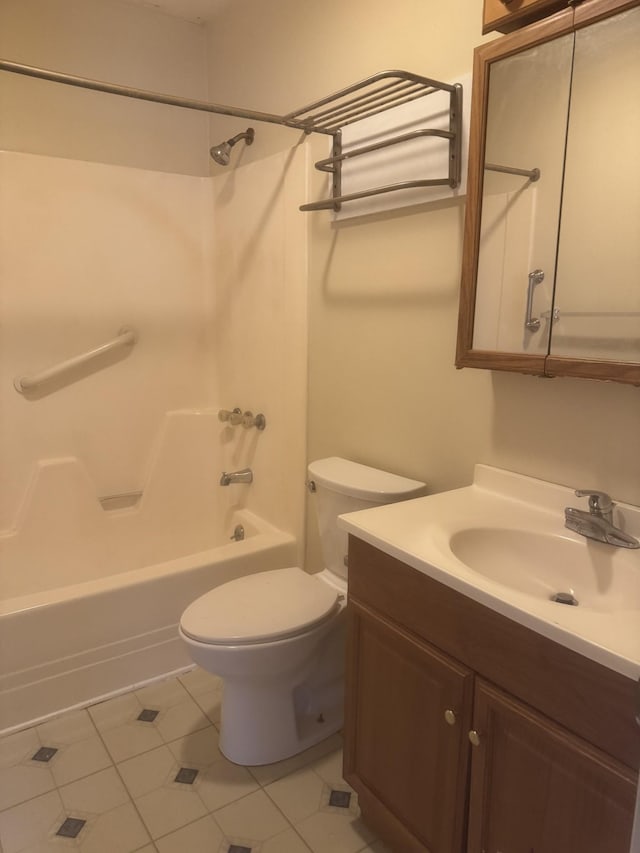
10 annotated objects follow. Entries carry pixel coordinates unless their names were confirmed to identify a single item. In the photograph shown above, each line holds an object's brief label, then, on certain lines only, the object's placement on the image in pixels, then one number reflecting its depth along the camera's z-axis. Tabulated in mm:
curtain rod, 1336
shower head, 2287
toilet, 1608
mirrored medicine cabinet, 1171
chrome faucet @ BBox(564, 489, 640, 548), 1182
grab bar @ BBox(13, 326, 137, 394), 2367
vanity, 895
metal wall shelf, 1411
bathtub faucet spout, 2520
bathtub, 1864
